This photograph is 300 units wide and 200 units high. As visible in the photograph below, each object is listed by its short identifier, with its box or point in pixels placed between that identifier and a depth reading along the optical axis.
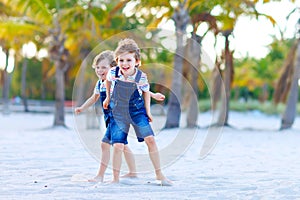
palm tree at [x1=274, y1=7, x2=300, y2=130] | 13.34
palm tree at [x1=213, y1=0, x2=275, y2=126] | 12.38
